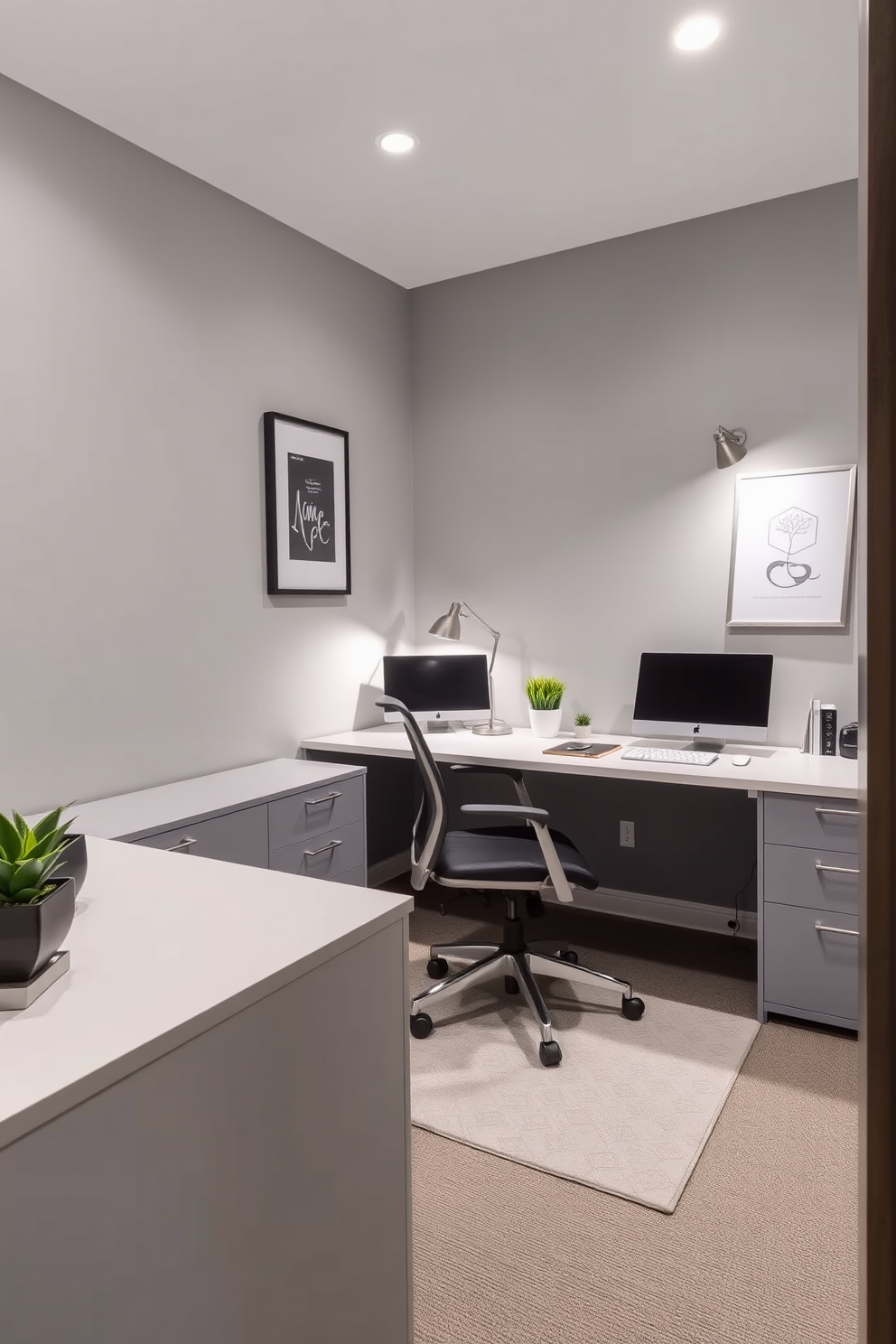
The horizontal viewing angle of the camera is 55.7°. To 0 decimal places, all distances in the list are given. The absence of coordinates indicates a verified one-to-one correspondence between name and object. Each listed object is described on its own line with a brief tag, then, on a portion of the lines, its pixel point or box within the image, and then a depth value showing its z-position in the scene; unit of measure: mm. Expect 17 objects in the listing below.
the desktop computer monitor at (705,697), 3051
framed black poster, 3230
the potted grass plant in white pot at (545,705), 3410
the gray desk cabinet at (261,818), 2352
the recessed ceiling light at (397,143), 2611
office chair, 2438
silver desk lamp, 3627
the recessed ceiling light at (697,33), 2139
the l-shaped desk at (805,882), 2436
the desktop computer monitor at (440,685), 3650
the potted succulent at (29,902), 903
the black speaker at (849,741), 2834
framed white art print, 3029
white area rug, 1972
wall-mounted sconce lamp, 3150
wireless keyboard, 2797
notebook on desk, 3027
